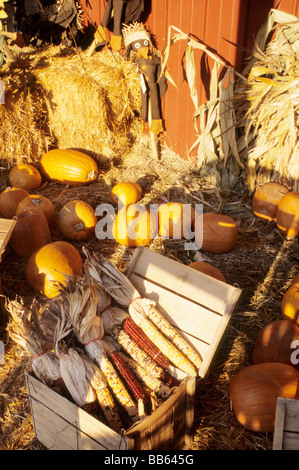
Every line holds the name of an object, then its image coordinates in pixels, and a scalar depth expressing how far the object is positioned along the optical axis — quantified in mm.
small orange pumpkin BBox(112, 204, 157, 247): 4223
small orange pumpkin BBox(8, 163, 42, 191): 5336
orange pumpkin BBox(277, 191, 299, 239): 4199
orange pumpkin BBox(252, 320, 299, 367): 2600
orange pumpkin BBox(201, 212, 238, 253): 4090
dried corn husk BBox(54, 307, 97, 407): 2121
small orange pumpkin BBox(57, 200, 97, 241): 4297
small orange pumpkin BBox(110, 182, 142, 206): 4996
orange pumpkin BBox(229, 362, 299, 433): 2281
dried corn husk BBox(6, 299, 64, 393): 2176
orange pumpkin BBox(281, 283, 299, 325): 2884
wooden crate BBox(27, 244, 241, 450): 1926
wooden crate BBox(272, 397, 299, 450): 1851
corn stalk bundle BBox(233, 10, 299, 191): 4406
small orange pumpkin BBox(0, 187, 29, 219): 4484
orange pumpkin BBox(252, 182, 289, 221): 4551
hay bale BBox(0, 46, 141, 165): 5570
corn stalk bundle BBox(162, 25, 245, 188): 5043
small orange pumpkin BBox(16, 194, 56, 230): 4254
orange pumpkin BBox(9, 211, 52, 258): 3877
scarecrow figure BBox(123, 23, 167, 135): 5801
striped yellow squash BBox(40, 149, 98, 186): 5535
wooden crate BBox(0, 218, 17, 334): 3075
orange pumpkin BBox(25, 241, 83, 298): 3469
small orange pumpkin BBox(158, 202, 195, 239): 4344
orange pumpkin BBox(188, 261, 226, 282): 3400
